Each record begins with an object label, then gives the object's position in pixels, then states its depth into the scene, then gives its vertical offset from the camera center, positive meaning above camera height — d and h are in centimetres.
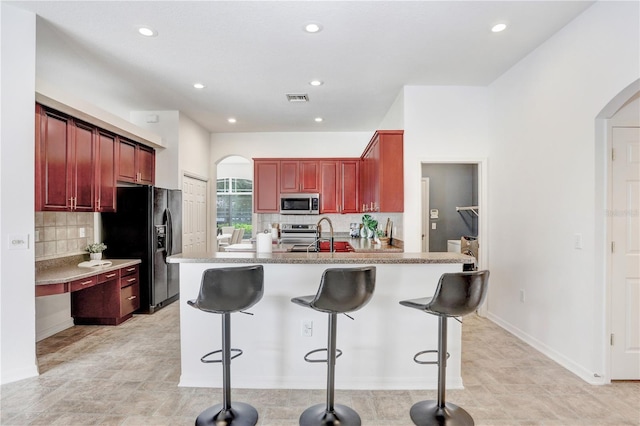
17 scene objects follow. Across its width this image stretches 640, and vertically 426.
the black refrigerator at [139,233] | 447 -29
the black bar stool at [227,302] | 205 -56
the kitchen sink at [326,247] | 500 -54
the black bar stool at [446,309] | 203 -59
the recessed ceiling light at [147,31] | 293 +156
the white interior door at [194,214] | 560 -5
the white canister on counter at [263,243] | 275 -25
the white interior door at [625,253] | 267 -32
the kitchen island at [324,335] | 259 -93
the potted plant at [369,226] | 531 -22
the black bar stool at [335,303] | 203 -56
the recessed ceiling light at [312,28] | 286 +156
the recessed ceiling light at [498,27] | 288 +158
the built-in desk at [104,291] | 364 -96
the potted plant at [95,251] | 410 -48
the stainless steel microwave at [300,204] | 606 +14
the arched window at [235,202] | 995 +28
